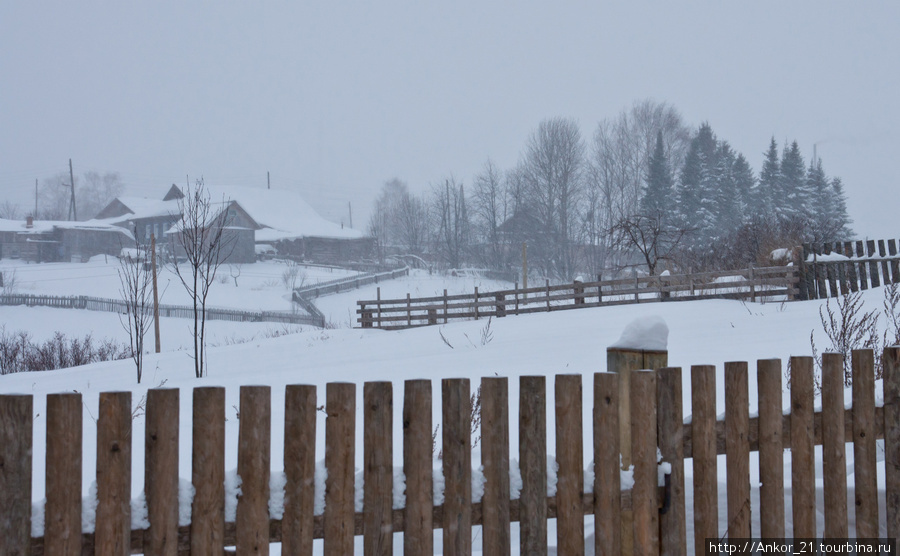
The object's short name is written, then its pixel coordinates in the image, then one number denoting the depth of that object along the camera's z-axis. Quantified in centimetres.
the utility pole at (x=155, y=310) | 2291
